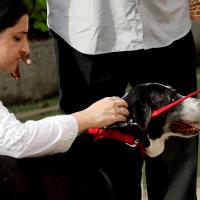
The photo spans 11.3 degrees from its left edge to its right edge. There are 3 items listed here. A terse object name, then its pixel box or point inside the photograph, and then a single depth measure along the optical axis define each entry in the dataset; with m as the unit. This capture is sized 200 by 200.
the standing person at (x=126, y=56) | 4.71
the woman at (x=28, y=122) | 4.01
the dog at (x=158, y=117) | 4.61
